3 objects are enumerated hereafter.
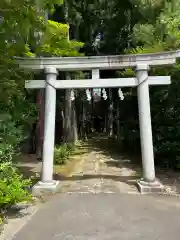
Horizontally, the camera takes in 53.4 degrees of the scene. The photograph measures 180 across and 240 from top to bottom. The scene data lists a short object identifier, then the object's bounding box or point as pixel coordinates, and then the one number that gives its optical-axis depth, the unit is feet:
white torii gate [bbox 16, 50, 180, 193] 15.00
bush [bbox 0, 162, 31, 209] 10.02
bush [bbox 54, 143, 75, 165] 24.47
